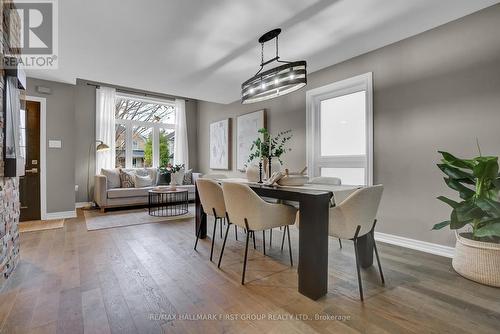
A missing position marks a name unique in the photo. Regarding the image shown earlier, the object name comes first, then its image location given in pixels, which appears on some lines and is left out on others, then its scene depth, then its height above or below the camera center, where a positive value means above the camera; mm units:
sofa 4809 -559
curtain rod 5602 +1847
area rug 3863 -937
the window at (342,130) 3203 +497
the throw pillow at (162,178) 5742 -324
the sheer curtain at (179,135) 6789 +831
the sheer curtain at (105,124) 5598 +943
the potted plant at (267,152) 2512 +133
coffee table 4660 -867
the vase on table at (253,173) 2799 -98
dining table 1796 -563
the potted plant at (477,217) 1934 -441
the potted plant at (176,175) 4926 -248
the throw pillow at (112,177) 5102 -259
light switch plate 4168 +376
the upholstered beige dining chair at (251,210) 2014 -395
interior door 4008 -50
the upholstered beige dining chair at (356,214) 1784 -381
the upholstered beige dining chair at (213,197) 2531 -348
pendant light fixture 2291 +837
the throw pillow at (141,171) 5711 -149
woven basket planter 1937 -800
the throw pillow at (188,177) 6297 -321
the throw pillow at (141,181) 5388 -364
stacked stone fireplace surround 1879 -349
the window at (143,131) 6141 +884
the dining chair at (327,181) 2646 -181
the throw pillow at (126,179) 5305 -310
